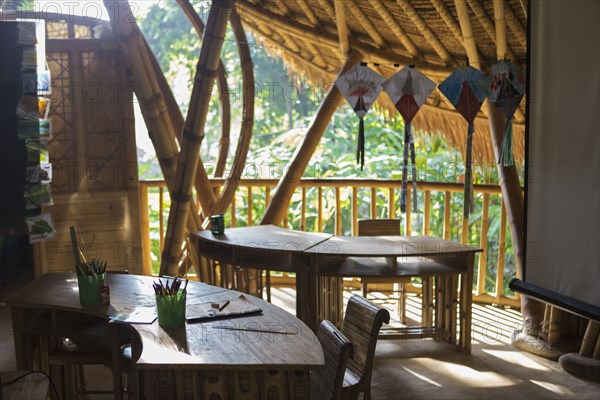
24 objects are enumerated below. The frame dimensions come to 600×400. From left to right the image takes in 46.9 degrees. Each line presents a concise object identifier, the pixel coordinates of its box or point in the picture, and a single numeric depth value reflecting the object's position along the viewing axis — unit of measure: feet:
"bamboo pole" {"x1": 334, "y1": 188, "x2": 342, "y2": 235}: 17.65
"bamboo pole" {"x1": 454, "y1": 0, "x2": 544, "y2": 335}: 13.83
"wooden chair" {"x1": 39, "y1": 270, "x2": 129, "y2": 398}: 9.50
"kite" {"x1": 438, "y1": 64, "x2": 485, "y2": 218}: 13.55
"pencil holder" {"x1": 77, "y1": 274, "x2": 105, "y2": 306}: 8.91
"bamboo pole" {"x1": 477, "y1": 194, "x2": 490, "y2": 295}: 15.85
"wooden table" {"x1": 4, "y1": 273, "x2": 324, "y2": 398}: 6.78
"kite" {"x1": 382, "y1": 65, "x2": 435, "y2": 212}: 14.33
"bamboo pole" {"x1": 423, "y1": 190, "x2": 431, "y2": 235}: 16.79
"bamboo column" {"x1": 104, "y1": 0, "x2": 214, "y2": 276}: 13.35
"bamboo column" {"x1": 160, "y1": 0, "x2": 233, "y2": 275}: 13.51
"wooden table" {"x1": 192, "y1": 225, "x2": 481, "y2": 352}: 12.81
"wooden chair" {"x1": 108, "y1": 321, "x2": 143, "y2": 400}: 7.10
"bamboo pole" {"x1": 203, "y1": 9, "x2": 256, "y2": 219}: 16.65
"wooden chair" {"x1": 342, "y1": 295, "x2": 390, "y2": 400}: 8.04
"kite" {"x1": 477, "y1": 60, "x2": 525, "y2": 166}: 13.12
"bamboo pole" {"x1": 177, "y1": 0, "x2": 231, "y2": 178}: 16.90
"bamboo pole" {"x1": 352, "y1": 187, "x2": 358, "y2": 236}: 17.75
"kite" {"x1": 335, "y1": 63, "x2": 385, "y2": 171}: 14.74
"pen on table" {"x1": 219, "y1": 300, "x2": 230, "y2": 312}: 8.60
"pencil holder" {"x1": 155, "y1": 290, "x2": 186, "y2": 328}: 7.89
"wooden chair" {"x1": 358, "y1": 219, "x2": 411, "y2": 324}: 15.27
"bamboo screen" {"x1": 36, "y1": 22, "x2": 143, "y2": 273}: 14.08
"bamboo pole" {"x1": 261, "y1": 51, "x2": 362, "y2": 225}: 16.34
